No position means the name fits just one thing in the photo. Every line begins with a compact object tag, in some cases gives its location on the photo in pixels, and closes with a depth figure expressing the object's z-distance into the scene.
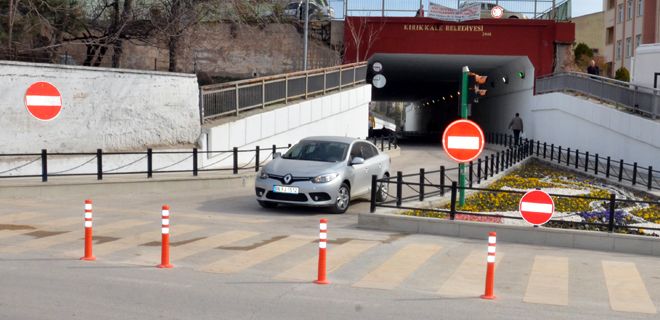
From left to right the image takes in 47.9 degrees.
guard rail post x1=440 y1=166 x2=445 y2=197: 17.16
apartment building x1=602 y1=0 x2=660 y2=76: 64.94
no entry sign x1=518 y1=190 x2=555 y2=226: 12.35
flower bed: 15.15
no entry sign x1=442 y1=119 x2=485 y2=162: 14.01
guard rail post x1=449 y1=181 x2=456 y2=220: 13.88
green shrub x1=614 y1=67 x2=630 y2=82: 54.82
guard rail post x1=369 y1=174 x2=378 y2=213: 14.41
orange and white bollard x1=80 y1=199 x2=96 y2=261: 9.81
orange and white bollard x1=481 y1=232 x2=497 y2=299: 8.27
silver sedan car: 15.49
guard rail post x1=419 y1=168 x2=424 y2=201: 16.02
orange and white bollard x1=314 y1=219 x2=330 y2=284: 8.79
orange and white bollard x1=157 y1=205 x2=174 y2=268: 9.54
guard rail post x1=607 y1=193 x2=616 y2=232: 12.50
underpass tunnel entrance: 40.53
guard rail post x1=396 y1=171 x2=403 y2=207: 14.92
